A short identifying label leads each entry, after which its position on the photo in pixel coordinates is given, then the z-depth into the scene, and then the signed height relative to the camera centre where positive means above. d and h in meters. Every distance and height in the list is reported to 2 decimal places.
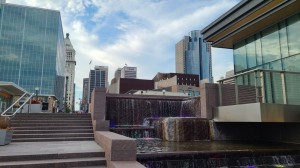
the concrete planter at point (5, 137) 10.08 -1.07
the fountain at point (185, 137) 8.84 -1.46
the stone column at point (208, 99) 15.03 +0.69
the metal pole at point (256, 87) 11.77 +1.11
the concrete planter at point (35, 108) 22.16 +0.21
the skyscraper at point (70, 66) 124.25 +27.17
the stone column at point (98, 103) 14.97 +0.44
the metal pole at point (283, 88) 12.39 +1.12
